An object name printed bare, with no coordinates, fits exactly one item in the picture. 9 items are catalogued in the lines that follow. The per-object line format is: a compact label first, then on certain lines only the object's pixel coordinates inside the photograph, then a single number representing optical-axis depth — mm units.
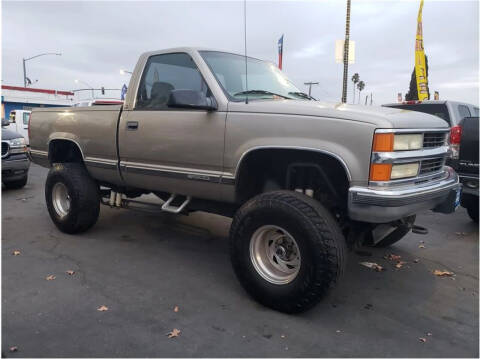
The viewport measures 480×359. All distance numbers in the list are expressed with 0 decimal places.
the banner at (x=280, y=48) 11297
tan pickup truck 2861
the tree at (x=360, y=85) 55272
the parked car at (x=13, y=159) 7559
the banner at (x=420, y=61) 15258
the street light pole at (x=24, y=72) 31041
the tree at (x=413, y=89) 30261
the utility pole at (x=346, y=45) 10918
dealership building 33531
